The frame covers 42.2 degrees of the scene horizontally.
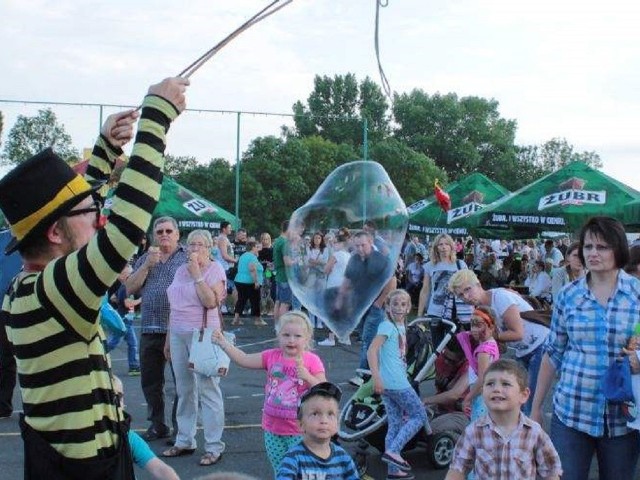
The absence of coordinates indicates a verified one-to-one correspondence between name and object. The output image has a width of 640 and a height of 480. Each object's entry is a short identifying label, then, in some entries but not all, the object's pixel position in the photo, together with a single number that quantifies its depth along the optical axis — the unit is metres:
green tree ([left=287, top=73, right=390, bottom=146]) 37.36
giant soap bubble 7.08
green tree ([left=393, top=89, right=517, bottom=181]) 53.38
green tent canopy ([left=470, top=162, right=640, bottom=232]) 14.43
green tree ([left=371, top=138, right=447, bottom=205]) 44.97
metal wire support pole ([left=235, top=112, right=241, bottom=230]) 26.86
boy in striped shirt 3.89
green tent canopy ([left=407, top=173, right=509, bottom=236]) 20.16
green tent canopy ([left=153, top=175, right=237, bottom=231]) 20.27
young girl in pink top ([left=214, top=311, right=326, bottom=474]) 5.08
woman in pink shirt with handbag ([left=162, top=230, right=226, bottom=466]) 6.45
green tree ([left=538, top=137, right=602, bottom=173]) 79.88
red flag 18.00
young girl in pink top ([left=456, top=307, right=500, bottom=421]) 5.87
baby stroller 6.39
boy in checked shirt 3.67
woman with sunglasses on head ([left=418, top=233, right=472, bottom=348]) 9.33
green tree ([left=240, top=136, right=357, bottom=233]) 41.88
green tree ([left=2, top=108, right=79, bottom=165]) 37.72
